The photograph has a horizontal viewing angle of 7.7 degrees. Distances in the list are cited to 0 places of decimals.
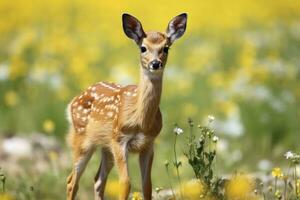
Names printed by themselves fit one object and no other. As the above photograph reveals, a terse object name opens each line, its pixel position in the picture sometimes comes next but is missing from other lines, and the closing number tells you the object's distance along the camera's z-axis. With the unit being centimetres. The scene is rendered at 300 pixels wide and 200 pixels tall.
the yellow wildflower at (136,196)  1733
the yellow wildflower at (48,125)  2517
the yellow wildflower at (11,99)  3353
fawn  1831
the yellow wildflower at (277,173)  1706
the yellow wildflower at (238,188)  1637
